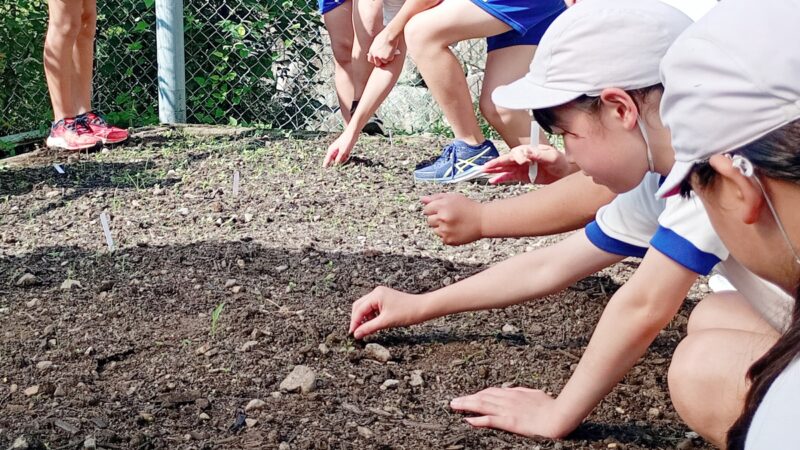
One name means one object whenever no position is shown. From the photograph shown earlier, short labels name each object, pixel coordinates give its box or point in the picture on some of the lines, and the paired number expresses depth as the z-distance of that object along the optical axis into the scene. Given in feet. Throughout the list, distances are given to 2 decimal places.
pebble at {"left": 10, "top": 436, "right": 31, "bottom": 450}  7.07
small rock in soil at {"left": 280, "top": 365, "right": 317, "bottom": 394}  8.16
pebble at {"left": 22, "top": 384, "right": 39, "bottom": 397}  8.13
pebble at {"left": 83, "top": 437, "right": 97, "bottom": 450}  7.14
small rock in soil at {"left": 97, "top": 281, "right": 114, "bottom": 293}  10.50
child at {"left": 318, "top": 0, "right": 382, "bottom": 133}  18.34
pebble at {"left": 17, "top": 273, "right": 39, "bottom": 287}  10.80
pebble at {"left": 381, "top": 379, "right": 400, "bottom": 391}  8.36
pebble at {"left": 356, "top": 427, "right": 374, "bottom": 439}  7.48
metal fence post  21.16
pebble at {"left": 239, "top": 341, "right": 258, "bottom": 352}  8.88
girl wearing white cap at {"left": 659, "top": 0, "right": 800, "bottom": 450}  3.88
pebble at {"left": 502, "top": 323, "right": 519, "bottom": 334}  9.67
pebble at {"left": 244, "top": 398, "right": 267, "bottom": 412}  7.82
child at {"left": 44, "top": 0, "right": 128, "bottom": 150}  17.63
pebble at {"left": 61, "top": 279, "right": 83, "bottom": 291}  10.62
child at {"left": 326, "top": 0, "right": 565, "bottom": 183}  14.88
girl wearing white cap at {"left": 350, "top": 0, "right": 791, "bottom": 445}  6.36
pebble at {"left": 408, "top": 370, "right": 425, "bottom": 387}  8.45
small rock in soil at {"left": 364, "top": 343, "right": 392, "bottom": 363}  8.82
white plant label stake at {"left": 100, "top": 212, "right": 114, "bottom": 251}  12.28
